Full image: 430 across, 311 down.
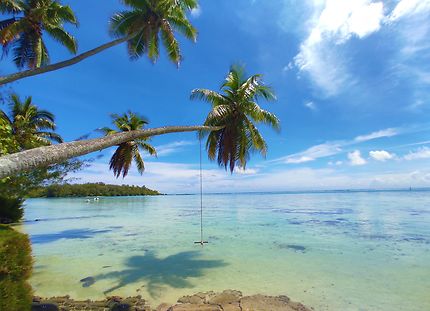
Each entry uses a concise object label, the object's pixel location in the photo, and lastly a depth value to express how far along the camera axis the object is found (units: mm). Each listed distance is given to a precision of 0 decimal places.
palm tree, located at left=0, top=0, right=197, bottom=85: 11203
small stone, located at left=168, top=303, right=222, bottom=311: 6707
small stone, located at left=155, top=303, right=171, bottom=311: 6848
